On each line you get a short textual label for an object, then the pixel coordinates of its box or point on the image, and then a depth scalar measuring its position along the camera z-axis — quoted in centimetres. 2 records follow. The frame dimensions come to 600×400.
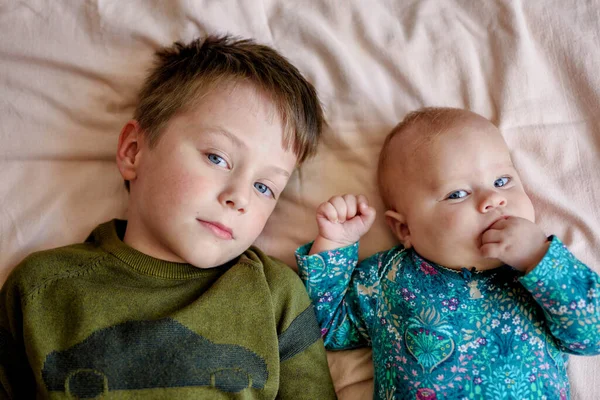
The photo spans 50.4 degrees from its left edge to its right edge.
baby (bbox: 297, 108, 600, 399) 48
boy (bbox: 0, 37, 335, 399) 47
